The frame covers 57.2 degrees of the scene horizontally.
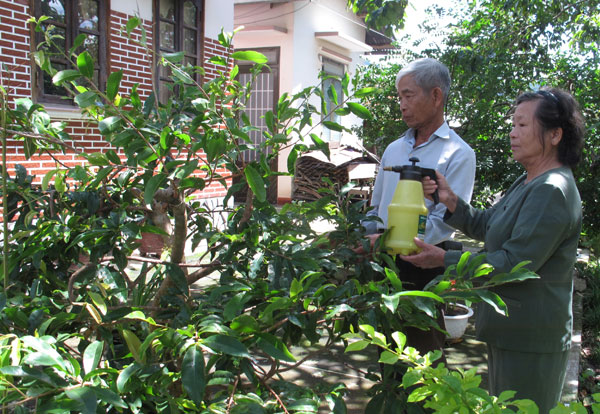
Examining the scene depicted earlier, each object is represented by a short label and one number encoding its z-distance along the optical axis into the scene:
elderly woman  2.11
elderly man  2.75
